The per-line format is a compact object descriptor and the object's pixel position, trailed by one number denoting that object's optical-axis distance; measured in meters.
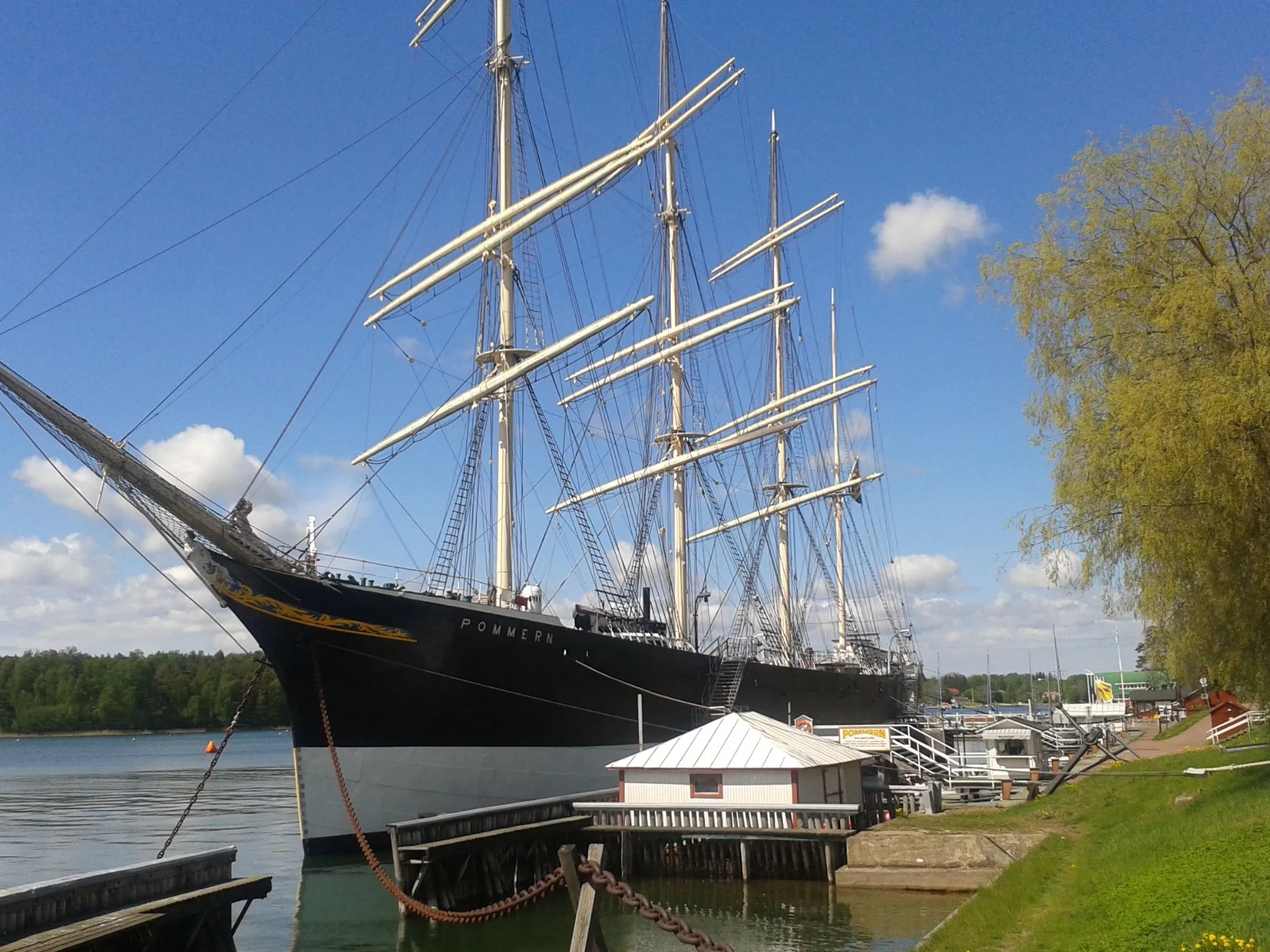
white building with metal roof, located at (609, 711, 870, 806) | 21.19
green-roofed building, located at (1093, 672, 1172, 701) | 88.12
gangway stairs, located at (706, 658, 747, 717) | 34.34
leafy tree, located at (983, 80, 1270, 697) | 12.95
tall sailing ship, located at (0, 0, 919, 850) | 23.08
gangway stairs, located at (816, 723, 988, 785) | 27.81
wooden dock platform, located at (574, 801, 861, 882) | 20.34
